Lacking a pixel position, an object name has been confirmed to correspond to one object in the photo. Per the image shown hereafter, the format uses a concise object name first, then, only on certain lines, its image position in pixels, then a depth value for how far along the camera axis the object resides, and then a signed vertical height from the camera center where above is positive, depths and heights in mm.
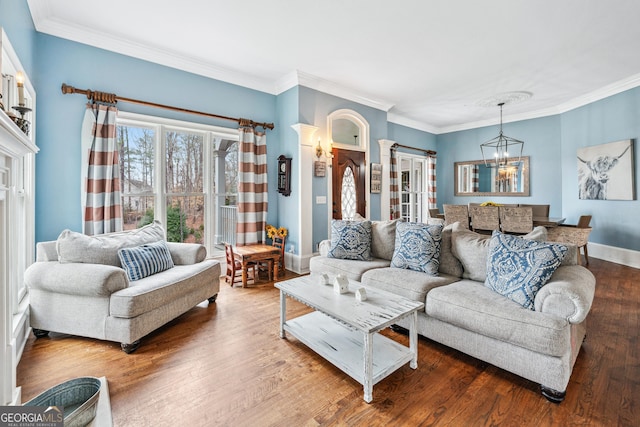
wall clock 4488 +556
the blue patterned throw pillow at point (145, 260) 2658 -447
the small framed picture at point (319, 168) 4539 +666
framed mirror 6378 +745
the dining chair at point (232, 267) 3863 -741
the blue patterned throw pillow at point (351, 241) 3281 -326
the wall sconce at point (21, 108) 1651 +603
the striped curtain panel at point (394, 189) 5832 +462
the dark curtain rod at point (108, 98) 3088 +1277
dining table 4234 -153
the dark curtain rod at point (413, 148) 6022 +1419
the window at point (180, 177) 3657 +464
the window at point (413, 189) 7000 +547
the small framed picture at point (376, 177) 5336 +618
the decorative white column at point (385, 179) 5461 +602
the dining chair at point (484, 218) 4391 -99
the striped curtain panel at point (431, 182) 7215 +716
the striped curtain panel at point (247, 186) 4309 +375
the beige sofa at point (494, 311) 1725 -653
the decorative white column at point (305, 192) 4359 +295
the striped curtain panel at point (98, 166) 3178 +493
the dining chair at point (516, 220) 4105 -121
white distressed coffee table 1792 -919
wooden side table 3793 -565
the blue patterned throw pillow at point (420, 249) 2725 -348
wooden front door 4875 +513
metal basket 1365 -898
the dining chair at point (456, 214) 4792 -42
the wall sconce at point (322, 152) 4539 +923
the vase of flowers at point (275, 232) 4378 -299
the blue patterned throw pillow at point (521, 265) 1946 -376
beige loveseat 2264 -654
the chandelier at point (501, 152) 6393 +1317
